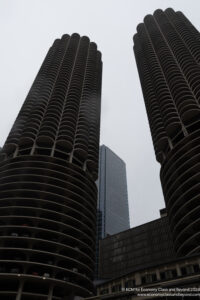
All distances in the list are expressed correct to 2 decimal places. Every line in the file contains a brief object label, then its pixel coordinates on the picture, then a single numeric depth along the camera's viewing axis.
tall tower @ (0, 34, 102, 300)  54.47
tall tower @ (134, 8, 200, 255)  59.16
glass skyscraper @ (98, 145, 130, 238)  178.81
